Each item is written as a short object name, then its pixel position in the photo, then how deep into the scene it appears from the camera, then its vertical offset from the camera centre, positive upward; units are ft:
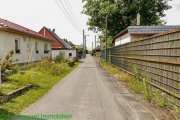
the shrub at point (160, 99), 25.59 -4.52
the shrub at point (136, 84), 35.50 -4.37
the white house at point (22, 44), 55.50 +1.84
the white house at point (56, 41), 161.68 +6.09
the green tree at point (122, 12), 136.74 +19.82
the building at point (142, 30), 74.64 +5.75
